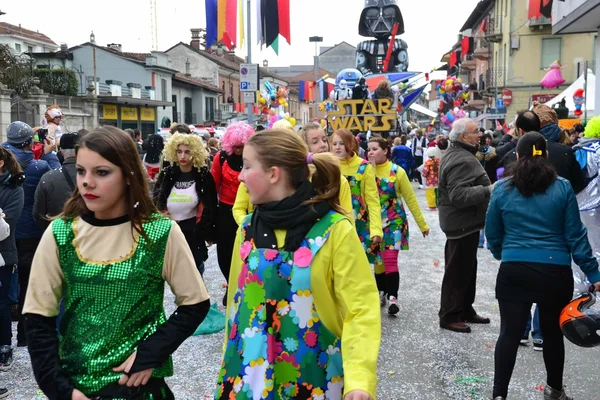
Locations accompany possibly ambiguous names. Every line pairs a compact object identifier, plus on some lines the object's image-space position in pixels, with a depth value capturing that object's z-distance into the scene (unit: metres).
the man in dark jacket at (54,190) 5.18
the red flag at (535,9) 16.60
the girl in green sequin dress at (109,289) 2.27
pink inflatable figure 20.97
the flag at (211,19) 14.34
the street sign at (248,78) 14.67
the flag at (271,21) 14.83
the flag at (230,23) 14.44
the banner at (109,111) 37.62
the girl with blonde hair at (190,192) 6.21
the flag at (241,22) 15.02
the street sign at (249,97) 14.85
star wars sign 12.37
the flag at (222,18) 14.32
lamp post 37.22
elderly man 5.63
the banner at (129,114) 39.94
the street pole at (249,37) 14.56
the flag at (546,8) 15.52
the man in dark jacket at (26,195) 5.68
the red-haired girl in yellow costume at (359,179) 6.00
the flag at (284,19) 14.85
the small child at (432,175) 14.29
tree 24.03
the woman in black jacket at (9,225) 4.99
